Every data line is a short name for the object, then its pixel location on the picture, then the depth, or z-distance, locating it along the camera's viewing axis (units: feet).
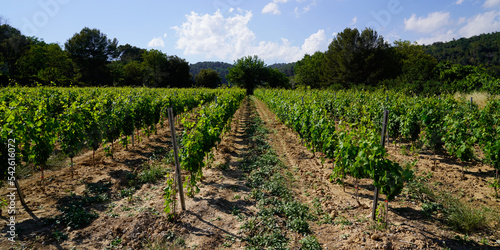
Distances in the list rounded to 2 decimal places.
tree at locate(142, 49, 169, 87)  164.04
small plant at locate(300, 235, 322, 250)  10.93
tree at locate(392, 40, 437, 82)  77.02
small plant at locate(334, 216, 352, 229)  12.63
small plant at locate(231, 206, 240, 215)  13.93
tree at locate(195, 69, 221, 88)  183.73
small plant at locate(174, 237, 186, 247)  11.31
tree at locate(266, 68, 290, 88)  179.93
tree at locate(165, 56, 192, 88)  166.09
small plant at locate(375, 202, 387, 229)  11.99
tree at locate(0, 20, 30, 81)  105.76
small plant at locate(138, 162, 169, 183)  18.33
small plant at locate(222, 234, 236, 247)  11.34
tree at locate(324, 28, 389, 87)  120.26
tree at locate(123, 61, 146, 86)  160.04
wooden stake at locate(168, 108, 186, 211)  13.41
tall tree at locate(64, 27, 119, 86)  142.41
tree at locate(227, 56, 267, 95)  175.42
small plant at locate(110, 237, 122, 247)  11.16
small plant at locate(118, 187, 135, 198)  15.98
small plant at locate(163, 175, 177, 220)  12.52
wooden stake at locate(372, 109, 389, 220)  12.26
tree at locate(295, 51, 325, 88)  173.06
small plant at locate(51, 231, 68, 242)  11.33
